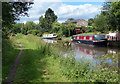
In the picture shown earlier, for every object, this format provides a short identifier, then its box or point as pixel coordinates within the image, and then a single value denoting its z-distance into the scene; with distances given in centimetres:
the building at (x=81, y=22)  4705
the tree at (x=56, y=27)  2999
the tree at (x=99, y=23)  1909
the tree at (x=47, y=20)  4087
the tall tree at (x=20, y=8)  725
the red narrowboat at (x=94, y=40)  1539
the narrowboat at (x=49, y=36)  2758
